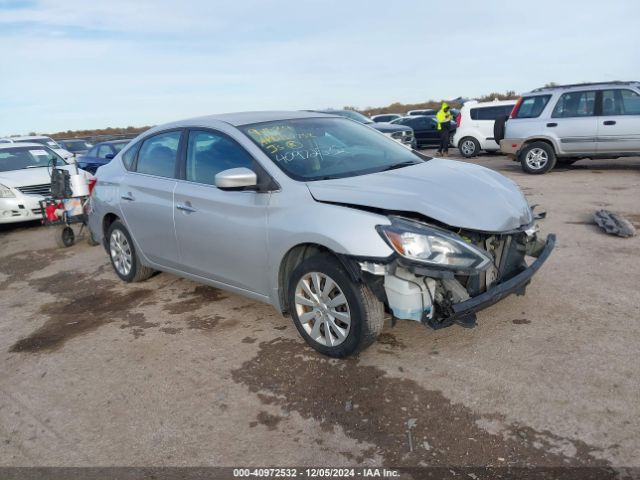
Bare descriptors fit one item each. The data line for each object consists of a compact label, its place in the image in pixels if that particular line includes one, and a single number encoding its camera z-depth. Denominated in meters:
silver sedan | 3.24
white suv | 15.48
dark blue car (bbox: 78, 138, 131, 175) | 13.12
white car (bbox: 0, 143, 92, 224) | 9.40
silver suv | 10.49
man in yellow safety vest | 16.52
